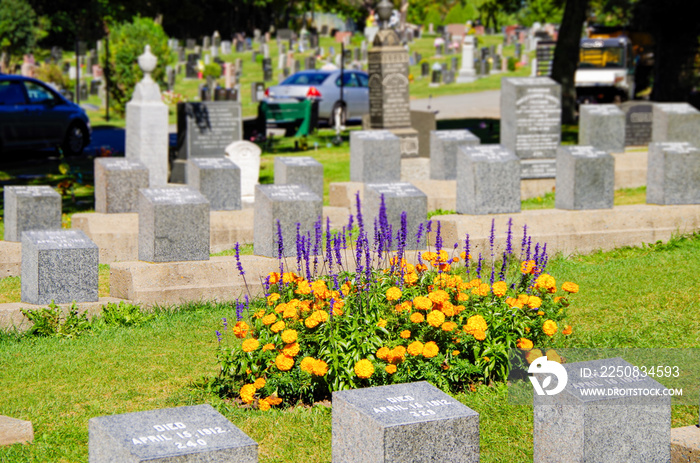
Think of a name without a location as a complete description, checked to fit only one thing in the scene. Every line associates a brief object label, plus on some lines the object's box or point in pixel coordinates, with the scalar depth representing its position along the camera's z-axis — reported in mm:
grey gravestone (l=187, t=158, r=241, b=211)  12453
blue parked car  19609
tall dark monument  18203
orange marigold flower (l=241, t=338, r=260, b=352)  6168
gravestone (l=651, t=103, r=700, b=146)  16875
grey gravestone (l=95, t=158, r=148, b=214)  12406
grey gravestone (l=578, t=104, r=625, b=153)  16359
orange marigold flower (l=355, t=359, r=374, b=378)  5879
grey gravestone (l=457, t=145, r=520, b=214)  11312
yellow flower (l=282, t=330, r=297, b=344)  6125
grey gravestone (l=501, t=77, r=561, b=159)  15320
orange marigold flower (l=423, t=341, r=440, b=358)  6145
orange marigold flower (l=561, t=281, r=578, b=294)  6801
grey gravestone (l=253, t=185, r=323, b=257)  9984
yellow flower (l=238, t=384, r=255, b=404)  6164
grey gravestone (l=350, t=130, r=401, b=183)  14625
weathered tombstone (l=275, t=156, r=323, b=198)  12984
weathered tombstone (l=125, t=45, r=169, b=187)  15320
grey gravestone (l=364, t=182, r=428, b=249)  10383
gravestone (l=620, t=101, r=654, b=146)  18984
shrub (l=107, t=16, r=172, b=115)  29703
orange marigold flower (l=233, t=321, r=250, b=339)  6430
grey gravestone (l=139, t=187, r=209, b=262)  9406
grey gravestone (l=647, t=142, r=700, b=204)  12016
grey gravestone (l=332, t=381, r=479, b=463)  4516
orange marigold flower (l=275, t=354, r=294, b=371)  6121
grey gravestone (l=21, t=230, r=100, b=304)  8258
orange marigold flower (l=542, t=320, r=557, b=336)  6359
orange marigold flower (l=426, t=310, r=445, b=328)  6270
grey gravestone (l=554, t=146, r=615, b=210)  11820
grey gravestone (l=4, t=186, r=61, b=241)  11125
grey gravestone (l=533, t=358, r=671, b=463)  4746
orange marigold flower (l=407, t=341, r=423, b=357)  6155
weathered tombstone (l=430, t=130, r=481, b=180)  15109
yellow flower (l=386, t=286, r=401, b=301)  6548
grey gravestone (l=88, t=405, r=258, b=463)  4082
